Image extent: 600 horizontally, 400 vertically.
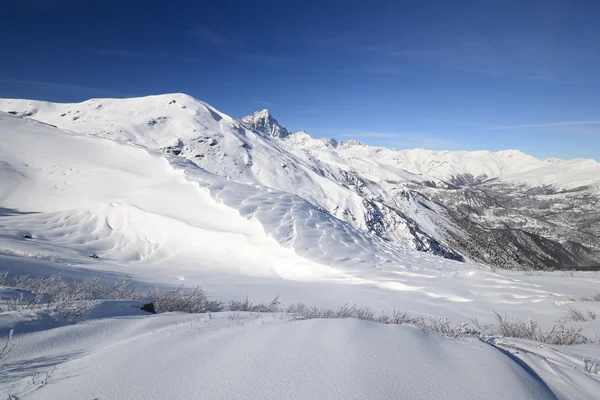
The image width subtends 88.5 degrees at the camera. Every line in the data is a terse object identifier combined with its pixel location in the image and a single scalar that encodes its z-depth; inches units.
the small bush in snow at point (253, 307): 213.2
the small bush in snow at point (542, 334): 167.8
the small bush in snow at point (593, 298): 279.4
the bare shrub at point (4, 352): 92.4
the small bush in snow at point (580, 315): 232.6
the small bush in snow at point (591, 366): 112.3
